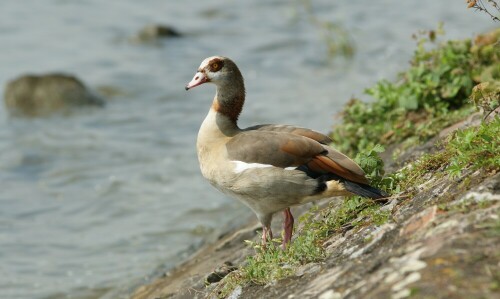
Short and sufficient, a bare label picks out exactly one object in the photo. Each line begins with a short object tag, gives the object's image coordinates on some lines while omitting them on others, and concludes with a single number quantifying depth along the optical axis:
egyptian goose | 11.95
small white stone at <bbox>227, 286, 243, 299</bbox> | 11.19
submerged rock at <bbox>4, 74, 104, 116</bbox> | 33.16
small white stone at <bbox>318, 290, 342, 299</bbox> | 9.01
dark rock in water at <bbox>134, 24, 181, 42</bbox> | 41.37
